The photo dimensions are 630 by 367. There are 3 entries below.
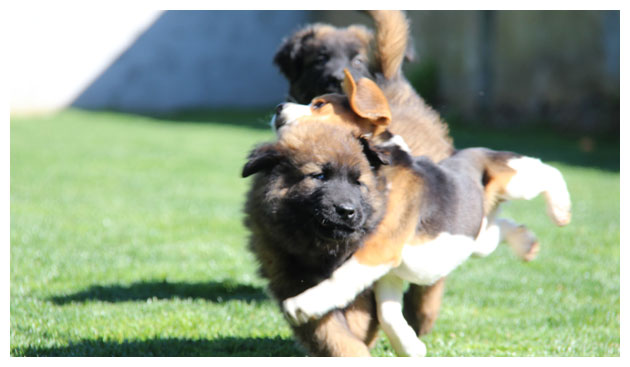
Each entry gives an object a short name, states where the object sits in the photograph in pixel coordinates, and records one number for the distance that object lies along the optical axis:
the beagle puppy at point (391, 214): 6.00
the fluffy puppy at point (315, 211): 5.82
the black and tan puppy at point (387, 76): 7.91
